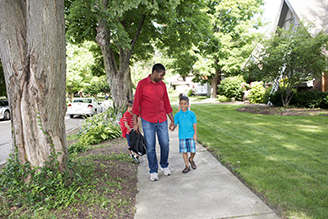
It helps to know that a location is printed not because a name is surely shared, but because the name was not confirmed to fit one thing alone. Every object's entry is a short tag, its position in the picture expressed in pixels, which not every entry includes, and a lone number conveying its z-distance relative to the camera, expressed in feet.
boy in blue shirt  14.87
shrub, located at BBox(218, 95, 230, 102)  79.61
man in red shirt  13.55
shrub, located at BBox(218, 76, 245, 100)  76.94
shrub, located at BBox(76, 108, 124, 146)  24.53
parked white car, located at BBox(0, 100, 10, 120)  52.08
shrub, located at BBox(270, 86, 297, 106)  48.66
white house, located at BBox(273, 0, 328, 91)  50.31
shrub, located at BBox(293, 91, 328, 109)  40.55
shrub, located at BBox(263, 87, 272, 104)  55.96
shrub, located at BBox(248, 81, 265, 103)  63.05
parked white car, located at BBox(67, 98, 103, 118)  54.60
